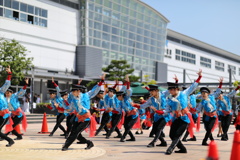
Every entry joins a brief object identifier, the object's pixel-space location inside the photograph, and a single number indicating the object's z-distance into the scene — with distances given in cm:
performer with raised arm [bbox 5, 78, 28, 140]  1178
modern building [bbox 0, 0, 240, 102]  3988
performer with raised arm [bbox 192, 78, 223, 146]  1110
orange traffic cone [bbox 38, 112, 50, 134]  1555
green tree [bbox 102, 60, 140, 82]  4168
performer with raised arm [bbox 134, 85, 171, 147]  1034
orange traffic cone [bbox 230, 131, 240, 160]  577
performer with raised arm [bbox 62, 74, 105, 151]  936
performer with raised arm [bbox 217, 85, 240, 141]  1316
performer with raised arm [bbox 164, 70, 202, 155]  891
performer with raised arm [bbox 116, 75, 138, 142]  1199
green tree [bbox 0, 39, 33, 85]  2706
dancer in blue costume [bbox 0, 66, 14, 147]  1004
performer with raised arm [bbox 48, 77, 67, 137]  1417
